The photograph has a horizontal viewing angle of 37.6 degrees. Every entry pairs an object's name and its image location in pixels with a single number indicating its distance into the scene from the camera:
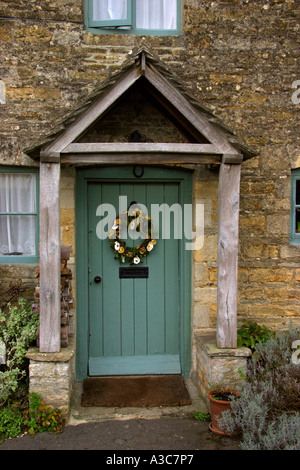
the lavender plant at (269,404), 3.67
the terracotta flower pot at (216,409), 4.18
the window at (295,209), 5.45
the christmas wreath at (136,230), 5.31
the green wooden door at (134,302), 5.34
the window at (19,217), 5.26
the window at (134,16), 5.21
